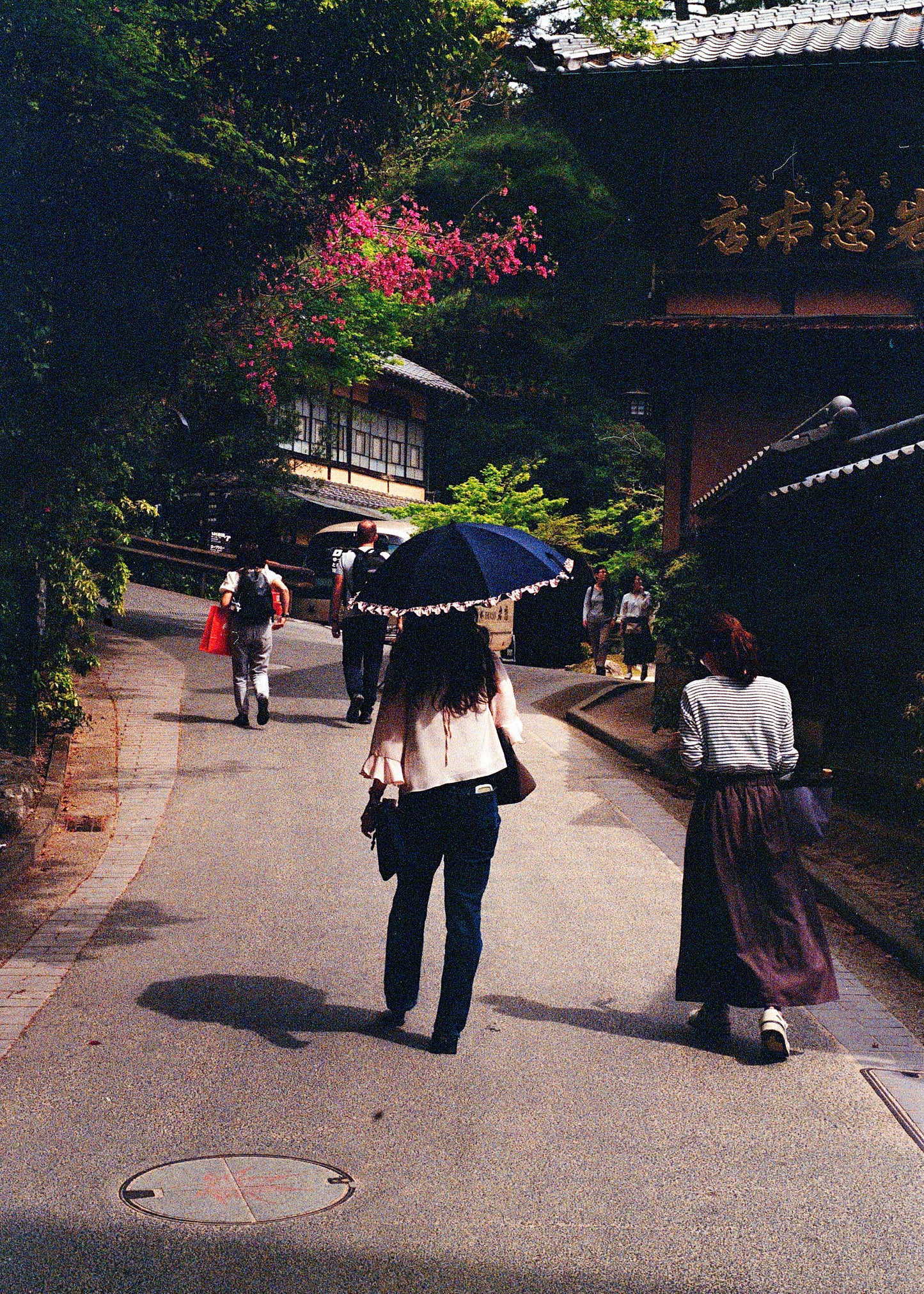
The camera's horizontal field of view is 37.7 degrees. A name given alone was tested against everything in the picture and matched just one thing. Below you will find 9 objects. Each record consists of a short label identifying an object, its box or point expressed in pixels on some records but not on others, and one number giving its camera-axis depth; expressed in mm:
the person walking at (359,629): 14789
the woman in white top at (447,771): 5875
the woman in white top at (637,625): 25641
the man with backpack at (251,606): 14484
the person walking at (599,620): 25484
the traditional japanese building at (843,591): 11516
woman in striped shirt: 6176
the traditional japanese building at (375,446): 38375
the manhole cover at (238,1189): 4180
